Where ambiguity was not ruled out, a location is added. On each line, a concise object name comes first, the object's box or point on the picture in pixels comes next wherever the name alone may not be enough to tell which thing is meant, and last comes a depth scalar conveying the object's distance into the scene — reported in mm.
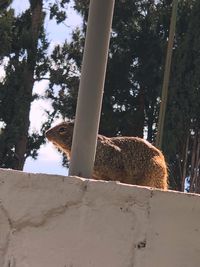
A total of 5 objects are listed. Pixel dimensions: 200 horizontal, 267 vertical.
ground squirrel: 4156
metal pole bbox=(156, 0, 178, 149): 10547
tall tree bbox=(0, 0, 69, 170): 16281
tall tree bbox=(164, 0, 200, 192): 16469
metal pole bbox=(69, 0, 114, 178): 2654
